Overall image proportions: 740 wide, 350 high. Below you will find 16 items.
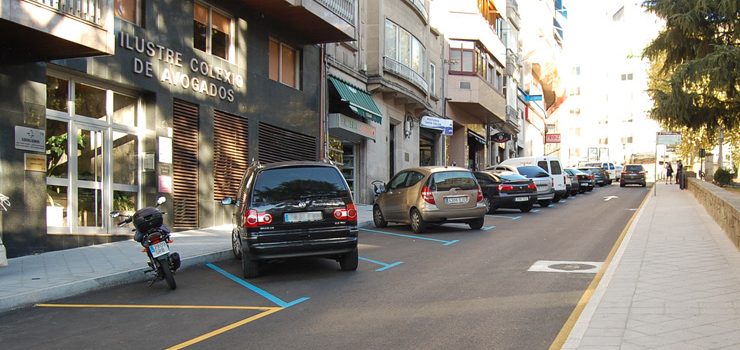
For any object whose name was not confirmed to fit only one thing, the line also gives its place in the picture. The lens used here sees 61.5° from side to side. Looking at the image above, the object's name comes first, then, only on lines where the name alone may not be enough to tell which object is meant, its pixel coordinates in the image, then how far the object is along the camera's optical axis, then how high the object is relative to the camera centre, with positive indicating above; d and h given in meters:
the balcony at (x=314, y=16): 17.30 +4.50
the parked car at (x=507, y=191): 20.91 -0.77
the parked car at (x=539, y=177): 23.50 -0.35
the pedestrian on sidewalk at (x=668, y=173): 50.64 -0.45
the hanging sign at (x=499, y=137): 43.72 +2.19
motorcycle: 8.43 -0.99
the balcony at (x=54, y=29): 9.55 +2.27
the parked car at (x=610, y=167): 53.33 +0.07
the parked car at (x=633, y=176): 43.00 -0.58
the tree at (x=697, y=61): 21.52 +3.77
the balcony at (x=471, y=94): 34.09 +4.17
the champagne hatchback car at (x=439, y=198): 15.08 -0.74
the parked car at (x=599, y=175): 44.20 -0.52
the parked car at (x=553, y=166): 26.25 +0.08
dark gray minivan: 8.95 -0.69
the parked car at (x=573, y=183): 30.74 -0.76
